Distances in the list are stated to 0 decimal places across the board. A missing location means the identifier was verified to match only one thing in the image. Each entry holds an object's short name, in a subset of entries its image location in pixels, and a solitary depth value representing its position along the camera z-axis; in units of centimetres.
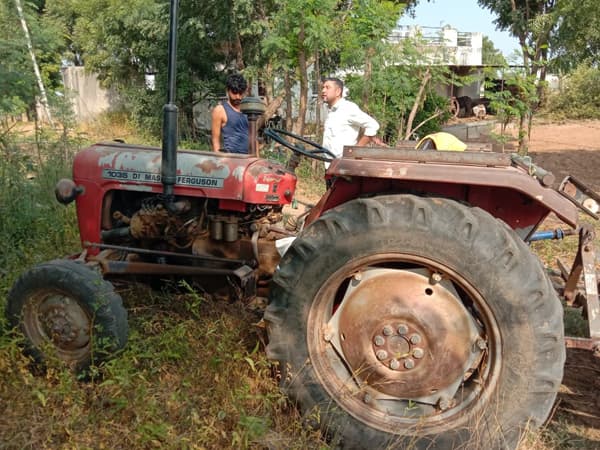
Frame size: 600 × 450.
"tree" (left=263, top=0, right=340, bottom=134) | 752
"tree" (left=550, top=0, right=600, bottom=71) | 940
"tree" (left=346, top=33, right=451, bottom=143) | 854
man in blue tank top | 471
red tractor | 230
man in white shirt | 523
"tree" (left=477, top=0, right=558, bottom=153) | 827
